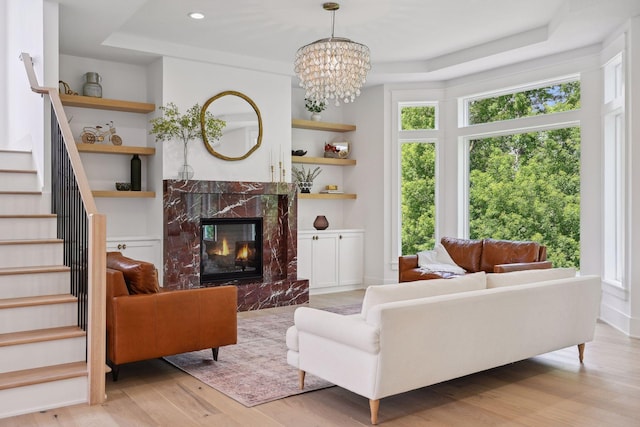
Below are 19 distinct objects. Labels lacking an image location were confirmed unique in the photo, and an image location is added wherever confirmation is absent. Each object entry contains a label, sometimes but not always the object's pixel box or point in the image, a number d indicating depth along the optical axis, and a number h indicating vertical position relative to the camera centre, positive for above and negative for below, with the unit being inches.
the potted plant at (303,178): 328.5 +18.2
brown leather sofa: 243.0 -21.9
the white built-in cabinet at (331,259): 311.1 -28.3
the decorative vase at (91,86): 257.4 +56.6
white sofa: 127.6 -30.6
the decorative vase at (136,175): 268.4 +16.3
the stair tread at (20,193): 178.7 +5.3
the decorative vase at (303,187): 328.5 +12.9
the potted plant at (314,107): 324.2 +58.8
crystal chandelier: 197.6 +50.8
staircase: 134.3 -28.3
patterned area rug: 149.9 -48.0
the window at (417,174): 327.6 +20.5
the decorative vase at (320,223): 323.9 -7.9
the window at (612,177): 242.1 +13.9
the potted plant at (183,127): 257.9 +38.4
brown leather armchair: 153.3 -30.5
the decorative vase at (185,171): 262.1 +17.8
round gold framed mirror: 275.2 +42.5
